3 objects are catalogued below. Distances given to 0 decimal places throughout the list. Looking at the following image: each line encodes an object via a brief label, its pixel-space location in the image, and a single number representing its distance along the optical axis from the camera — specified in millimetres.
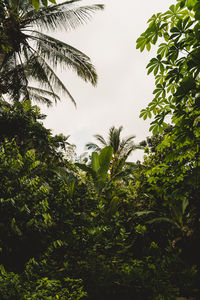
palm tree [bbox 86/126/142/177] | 8278
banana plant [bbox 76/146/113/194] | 5273
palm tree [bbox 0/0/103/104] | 5656
